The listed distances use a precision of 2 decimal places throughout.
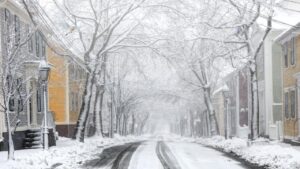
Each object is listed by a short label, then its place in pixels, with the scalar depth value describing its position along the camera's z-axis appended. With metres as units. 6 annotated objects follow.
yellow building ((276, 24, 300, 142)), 29.48
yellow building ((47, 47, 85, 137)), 42.25
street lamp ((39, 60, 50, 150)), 22.37
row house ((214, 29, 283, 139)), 36.00
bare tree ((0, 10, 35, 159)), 18.06
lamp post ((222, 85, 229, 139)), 33.94
